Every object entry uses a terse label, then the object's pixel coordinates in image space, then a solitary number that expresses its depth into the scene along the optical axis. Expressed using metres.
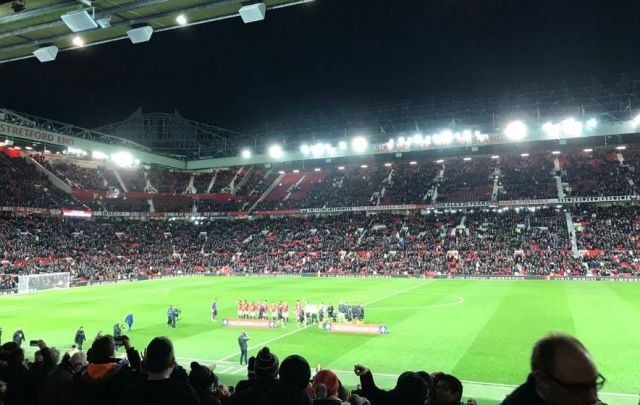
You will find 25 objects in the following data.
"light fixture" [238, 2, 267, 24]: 8.25
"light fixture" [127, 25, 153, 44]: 9.24
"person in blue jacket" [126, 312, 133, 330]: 24.76
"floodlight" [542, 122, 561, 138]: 53.28
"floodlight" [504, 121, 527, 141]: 54.47
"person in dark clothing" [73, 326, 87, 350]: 19.94
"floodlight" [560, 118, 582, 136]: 52.75
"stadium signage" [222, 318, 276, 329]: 25.47
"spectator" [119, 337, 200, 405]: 3.36
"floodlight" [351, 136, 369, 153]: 60.38
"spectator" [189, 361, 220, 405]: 5.66
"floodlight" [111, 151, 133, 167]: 63.13
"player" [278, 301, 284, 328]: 26.29
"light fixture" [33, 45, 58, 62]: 10.12
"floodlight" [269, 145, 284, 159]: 65.31
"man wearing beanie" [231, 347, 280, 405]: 4.23
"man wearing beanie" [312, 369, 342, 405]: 4.63
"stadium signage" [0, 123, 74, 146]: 47.22
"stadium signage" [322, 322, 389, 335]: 22.92
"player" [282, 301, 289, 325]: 26.22
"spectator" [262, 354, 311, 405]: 3.89
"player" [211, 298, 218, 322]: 27.80
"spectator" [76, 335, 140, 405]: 4.54
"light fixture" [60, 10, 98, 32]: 8.41
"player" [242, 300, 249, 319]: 28.00
